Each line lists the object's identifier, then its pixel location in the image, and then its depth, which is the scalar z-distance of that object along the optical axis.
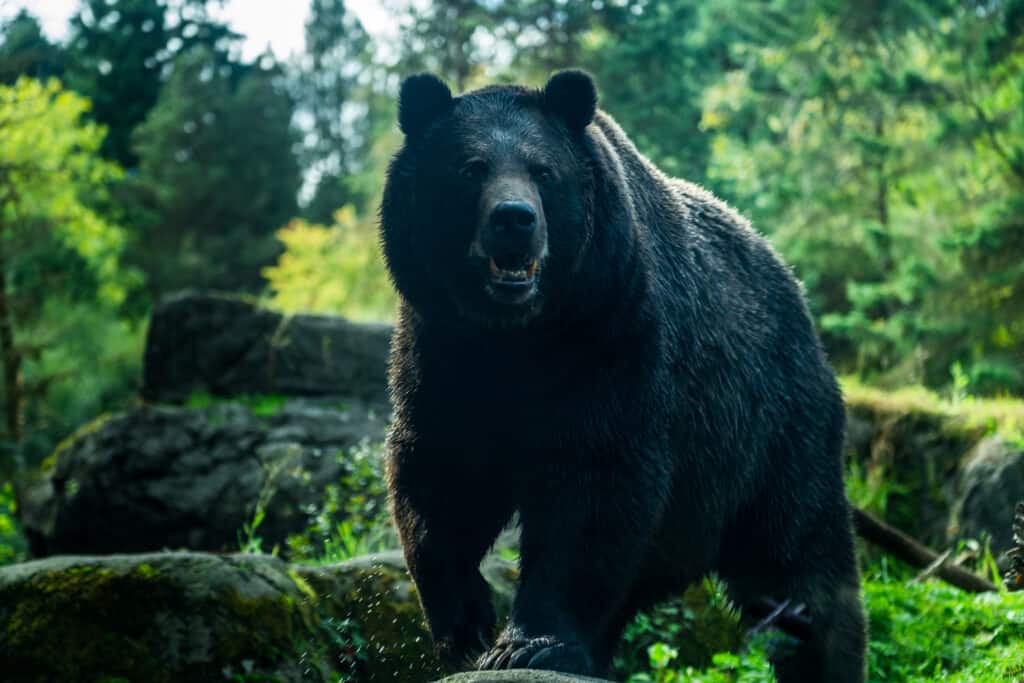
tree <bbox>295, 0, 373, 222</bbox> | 40.31
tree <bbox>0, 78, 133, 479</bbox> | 14.67
